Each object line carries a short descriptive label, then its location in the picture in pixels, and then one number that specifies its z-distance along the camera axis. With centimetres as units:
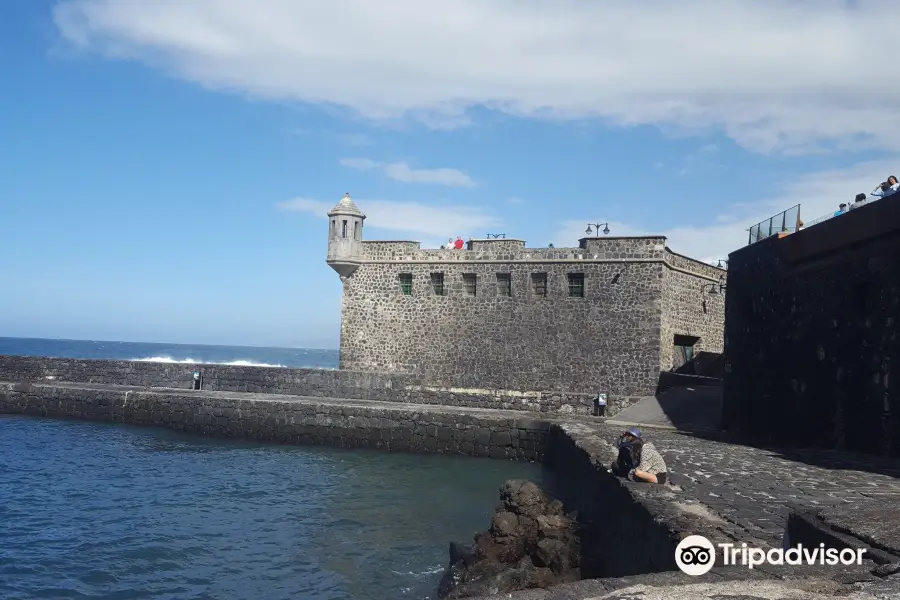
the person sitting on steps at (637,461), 945
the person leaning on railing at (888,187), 1208
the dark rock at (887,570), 443
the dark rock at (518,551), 868
